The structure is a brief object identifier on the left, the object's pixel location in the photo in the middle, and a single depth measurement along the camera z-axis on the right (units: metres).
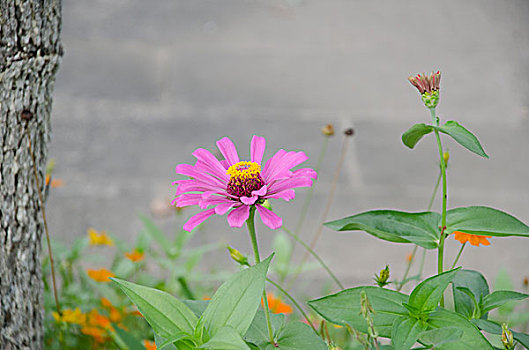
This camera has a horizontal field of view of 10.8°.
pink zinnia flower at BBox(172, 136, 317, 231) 1.42
